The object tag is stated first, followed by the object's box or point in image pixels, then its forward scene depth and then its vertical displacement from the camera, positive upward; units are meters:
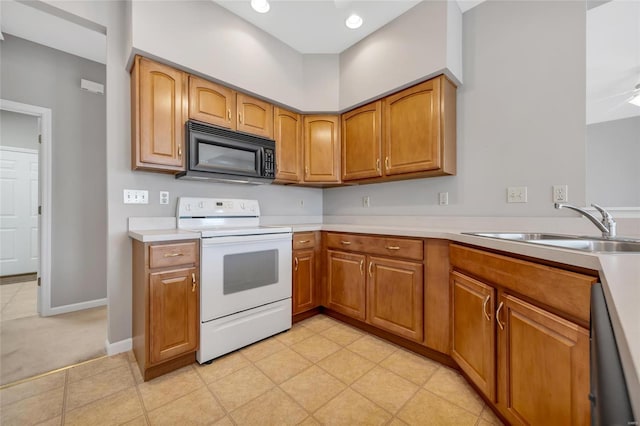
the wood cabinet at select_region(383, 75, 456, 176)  2.14 +0.71
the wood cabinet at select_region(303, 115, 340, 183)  2.95 +0.70
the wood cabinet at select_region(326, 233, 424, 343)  1.99 -0.56
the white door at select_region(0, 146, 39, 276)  4.07 +0.06
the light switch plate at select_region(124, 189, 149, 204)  2.06 +0.14
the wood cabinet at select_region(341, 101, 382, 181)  2.60 +0.72
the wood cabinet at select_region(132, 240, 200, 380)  1.69 -0.59
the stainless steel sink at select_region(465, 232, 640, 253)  1.33 -0.16
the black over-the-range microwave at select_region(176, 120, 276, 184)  2.12 +0.50
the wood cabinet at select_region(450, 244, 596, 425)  0.95 -0.53
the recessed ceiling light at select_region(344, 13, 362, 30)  2.36 +1.69
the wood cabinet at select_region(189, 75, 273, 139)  2.21 +0.93
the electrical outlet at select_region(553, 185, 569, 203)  1.81 +0.13
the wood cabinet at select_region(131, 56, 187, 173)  1.94 +0.73
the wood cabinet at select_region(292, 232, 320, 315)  2.49 -0.55
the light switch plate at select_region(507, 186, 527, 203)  1.97 +0.14
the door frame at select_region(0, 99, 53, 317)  2.70 +0.04
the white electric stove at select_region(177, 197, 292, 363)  1.89 -0.49
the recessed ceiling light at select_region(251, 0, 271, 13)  2.20 +1.71
